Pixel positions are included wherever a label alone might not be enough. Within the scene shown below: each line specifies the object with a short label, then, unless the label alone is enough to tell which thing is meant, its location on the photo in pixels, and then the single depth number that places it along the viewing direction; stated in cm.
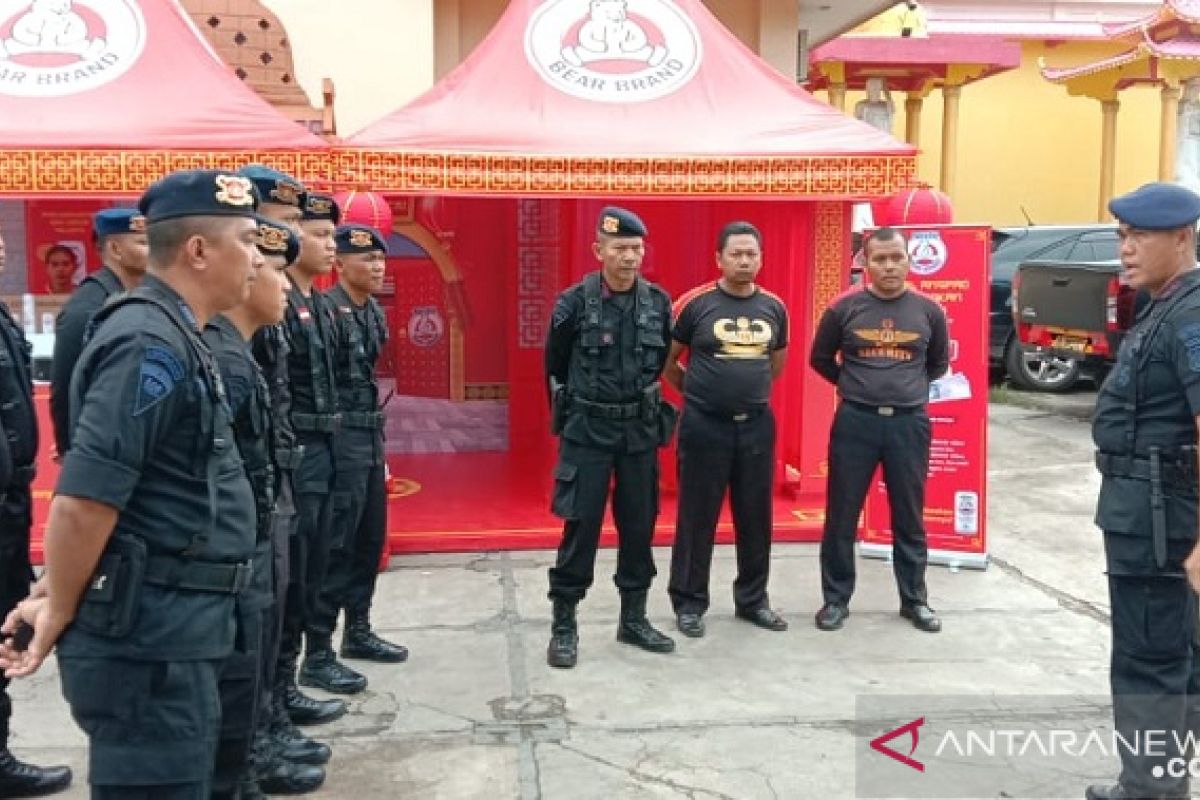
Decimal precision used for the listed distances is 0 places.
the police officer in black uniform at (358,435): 432
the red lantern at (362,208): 561
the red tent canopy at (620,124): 575
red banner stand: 606
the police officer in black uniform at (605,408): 469
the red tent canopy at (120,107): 543
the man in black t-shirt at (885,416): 520
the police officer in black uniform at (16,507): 354
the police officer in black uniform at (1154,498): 321
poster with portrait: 782
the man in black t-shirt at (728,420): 503
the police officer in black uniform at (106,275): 374
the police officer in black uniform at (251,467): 284
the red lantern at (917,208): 618
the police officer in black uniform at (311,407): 388
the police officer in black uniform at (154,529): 220
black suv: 1277
